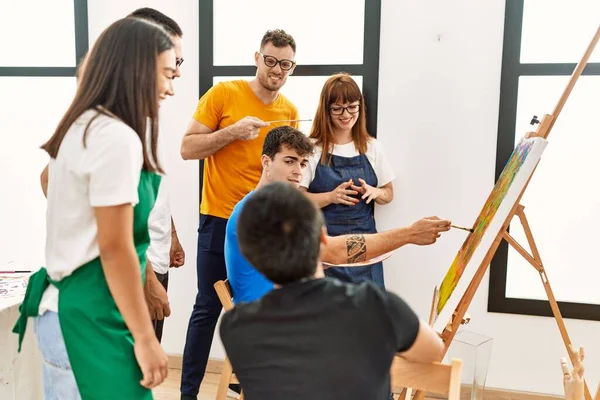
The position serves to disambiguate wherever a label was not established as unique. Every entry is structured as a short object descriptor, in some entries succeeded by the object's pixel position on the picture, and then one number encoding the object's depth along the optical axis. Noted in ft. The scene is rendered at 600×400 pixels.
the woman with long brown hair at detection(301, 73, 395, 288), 7.88
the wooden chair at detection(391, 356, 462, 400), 3.85
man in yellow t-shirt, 7.89
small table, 5.66
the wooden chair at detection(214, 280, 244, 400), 5.65
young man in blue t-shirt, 5.24
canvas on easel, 5.36
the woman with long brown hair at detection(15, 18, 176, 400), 3.41
